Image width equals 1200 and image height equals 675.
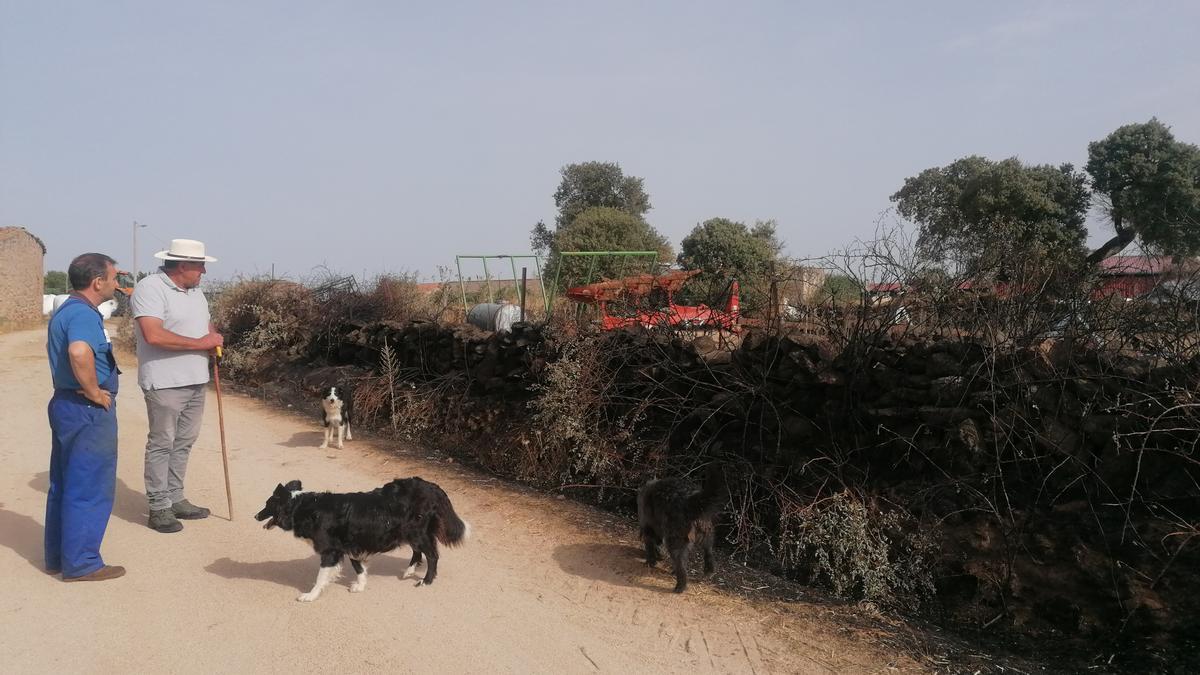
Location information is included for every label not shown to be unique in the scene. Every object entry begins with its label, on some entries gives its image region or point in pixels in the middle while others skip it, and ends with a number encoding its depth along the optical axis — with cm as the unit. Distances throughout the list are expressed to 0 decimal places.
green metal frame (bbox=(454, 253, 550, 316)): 1412
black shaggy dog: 511
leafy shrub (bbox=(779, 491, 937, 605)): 511
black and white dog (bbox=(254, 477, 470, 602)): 484
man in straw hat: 568
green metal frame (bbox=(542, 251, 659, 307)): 1135
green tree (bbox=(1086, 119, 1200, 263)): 2008
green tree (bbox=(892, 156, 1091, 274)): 2148
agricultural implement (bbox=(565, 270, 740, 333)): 757
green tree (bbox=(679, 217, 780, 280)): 2078
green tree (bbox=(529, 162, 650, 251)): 3466
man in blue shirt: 486
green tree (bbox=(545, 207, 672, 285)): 2436
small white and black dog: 952
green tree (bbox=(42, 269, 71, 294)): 6342
